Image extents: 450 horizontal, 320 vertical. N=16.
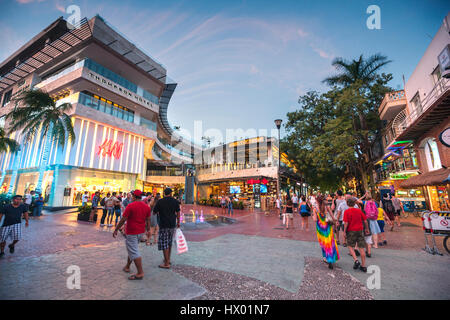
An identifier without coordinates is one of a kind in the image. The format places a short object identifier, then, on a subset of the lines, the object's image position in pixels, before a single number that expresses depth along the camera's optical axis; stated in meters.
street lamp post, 15.84
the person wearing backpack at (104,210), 11.16
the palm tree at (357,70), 19.91
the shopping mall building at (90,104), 21.25
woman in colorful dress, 4.66
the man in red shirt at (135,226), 3.89
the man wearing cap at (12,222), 5.35
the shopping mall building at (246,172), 27.78
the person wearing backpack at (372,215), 6.33
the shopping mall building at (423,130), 10.56
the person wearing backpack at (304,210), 10.14
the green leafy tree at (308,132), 21.45
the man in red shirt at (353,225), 4.84
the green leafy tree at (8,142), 23.64
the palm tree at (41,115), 17.05
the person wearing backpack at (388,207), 8.88
